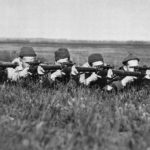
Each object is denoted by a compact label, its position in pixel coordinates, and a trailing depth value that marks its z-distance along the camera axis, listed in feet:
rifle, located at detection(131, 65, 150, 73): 28.38
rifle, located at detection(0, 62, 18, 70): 31.58
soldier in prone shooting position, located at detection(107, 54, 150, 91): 27.50
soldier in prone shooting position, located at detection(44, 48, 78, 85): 28.89
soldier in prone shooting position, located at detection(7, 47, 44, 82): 30.53
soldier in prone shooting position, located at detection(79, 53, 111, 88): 28.40
